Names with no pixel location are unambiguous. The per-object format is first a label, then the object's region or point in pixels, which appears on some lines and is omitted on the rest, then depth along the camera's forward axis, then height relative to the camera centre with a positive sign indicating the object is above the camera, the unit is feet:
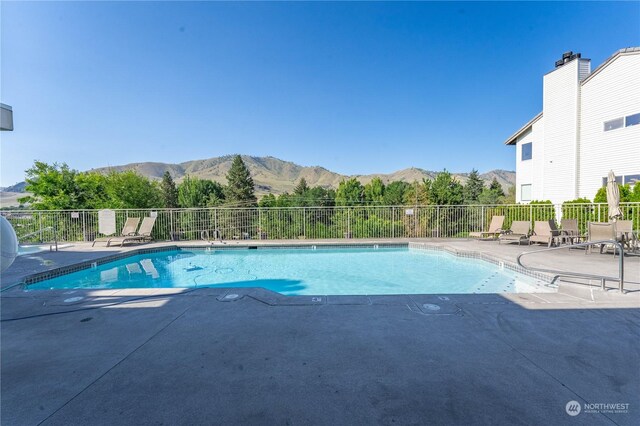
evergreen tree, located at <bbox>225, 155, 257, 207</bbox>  120.98 +8.90
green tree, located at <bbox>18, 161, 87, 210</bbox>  48.32 +3.60
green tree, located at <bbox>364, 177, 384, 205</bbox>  119.47 +5.51
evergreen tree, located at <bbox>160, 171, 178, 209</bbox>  115.61 +6.61
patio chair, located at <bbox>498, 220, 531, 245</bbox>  30.86 -3.27
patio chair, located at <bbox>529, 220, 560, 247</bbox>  27.63 -3.02
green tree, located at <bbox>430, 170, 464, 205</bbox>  80.74 +4.04
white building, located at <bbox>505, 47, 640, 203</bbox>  38.27 +10.88
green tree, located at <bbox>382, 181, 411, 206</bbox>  103.96 +4.27
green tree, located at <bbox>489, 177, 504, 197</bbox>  114.59 +6.03
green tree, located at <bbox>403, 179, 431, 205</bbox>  79.46 +2.93
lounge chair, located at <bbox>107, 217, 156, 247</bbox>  33.35 -3.13
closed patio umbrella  24.47 +0.27
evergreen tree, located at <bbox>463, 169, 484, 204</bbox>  118.32 +7.68
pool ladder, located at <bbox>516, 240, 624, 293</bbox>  12.52 -3.52
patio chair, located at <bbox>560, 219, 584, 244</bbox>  28.50 -2.76
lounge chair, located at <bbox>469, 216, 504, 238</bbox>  34.29 -3.10
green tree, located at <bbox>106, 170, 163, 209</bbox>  53.93 +3.31
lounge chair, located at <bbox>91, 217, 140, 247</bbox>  34.35 -2.48
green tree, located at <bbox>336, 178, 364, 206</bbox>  123.95 +5.53
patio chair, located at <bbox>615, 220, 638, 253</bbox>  23.54 -2.65
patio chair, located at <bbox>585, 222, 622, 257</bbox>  23.38 -2.44
